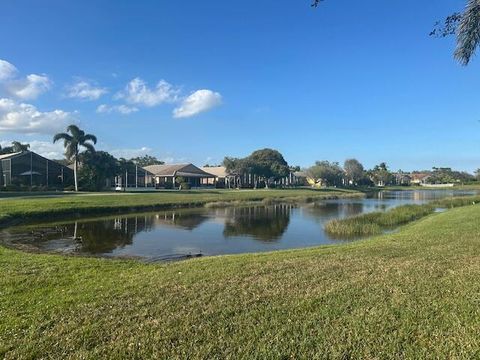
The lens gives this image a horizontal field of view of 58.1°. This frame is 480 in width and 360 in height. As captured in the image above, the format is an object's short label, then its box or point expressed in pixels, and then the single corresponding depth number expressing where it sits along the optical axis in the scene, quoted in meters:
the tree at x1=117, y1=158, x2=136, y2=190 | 71.88
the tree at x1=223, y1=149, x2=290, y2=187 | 100.88
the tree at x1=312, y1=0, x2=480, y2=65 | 11.34
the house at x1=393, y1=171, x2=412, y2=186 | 178.84
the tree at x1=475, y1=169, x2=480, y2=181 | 173.95
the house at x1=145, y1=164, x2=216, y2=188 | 97.14
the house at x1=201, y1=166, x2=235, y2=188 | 107.43
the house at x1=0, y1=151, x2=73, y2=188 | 63.32
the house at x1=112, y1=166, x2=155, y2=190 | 86.85
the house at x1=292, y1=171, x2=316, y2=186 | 139.25
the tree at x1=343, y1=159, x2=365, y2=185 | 140.75
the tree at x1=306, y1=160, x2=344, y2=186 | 130.88
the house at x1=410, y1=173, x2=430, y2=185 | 189.55
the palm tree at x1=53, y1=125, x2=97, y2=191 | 61.56
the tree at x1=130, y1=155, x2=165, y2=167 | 149.25
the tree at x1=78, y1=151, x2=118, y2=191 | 65.00
